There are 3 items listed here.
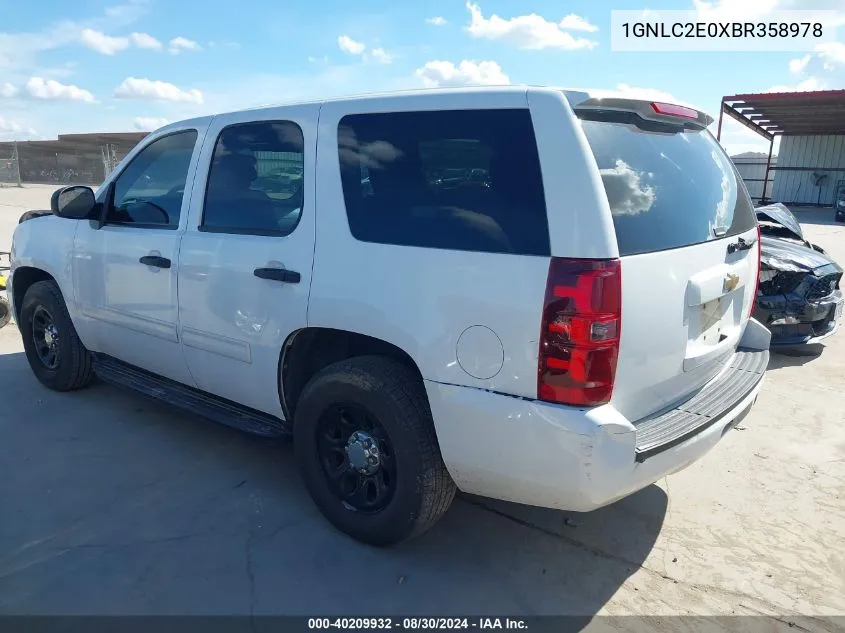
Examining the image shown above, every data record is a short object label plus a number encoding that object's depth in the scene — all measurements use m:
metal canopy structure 24.20
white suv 2.23
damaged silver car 5.53
